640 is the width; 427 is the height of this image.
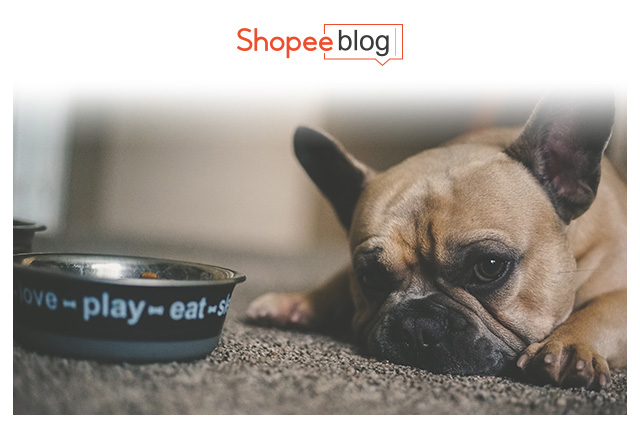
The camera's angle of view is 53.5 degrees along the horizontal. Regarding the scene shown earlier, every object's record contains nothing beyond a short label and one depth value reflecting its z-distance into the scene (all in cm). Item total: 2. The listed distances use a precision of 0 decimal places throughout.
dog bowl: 74
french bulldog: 93
